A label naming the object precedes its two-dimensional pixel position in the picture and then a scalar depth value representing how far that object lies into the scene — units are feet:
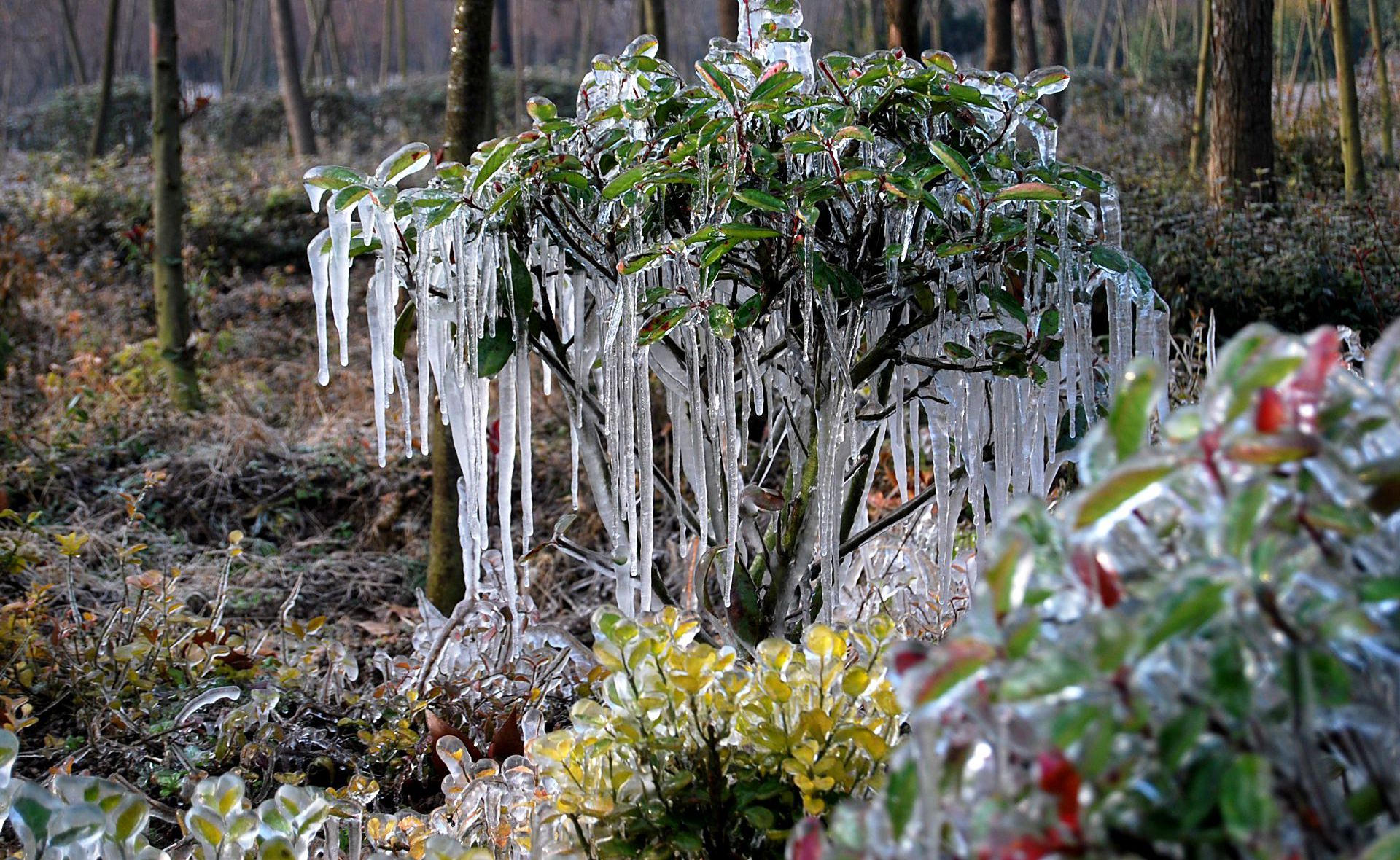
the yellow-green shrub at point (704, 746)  4.23
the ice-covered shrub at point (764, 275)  5.67
